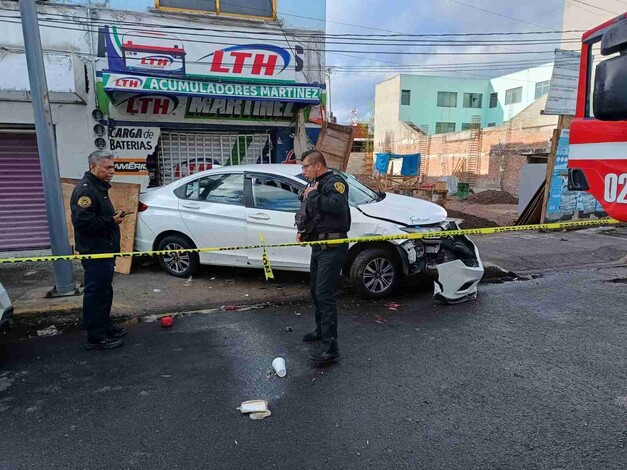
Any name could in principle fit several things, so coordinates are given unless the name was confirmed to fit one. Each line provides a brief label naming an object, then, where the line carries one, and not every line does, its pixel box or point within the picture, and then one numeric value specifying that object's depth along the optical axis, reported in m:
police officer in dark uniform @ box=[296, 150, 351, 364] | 3.75
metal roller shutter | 7.61
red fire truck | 1.98
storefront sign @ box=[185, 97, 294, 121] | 8.23
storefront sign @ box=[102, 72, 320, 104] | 7.30
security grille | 8.52
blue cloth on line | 22.92
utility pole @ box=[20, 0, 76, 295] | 5.01
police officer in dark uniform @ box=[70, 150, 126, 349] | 3.96
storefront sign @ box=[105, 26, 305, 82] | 7.81
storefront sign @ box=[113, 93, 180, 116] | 7.77
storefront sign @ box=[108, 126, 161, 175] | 7.96
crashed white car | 5.41
